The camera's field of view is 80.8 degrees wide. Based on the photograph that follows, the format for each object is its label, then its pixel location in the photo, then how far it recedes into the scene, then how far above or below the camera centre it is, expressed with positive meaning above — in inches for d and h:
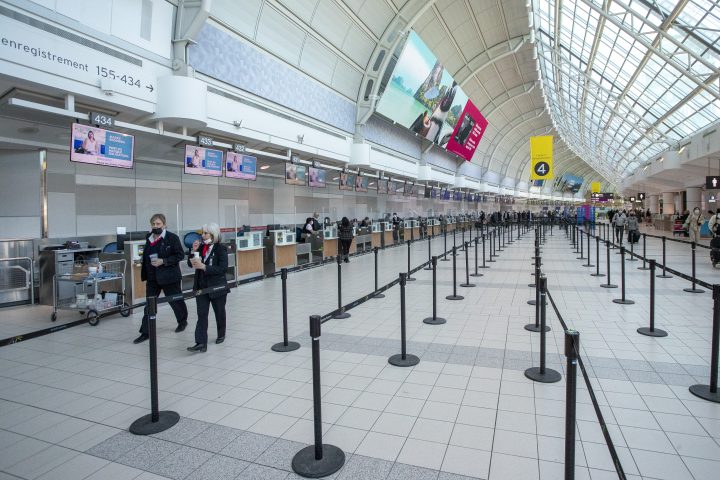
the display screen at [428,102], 656.4 +230.4
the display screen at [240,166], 395.9 +52.8
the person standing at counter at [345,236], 596.4 -20.6
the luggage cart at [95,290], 270.7 -49.9
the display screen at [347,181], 625.0 +61.0
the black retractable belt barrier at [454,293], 330.6 -55.6
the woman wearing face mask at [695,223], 645.3 +2.5
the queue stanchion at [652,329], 225.4 -57.6
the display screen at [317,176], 530.9 +57.3
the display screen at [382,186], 748.2 +65.1
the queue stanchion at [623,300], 301.5 -55.4
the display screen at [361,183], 661.3 +61.5
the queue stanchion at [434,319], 261.0 -60.6
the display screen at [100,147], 254.1 +46.4
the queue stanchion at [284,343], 214.8 -64.5
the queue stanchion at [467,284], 384.9 -56.6
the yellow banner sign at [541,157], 726.5 +116.5
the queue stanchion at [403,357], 191.5 -63.6
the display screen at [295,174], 483.5 +55.4
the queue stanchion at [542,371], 167.9 -61.6
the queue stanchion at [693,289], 336.8 -52.4
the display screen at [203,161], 349.7 +50.9
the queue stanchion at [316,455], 114.0 -66.3
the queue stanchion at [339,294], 277.8 -47.8
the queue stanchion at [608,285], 367.6 -53.6
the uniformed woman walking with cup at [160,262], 227.1 -22.5
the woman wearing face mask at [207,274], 213.0 -27.3
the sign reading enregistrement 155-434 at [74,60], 215.8 +94.3
